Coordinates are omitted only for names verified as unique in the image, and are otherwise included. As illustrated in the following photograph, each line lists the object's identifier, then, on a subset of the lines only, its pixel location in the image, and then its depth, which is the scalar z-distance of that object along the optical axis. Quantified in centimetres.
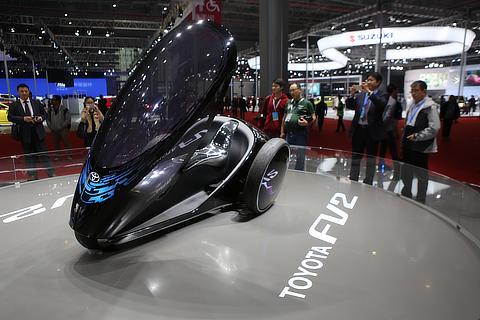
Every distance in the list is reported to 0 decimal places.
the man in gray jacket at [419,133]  377
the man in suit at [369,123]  445
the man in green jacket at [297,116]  461
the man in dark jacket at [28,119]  527
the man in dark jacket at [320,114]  1204
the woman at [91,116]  593
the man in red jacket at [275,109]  493
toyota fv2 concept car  240
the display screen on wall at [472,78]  2228
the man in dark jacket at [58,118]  627
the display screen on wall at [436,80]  2162
